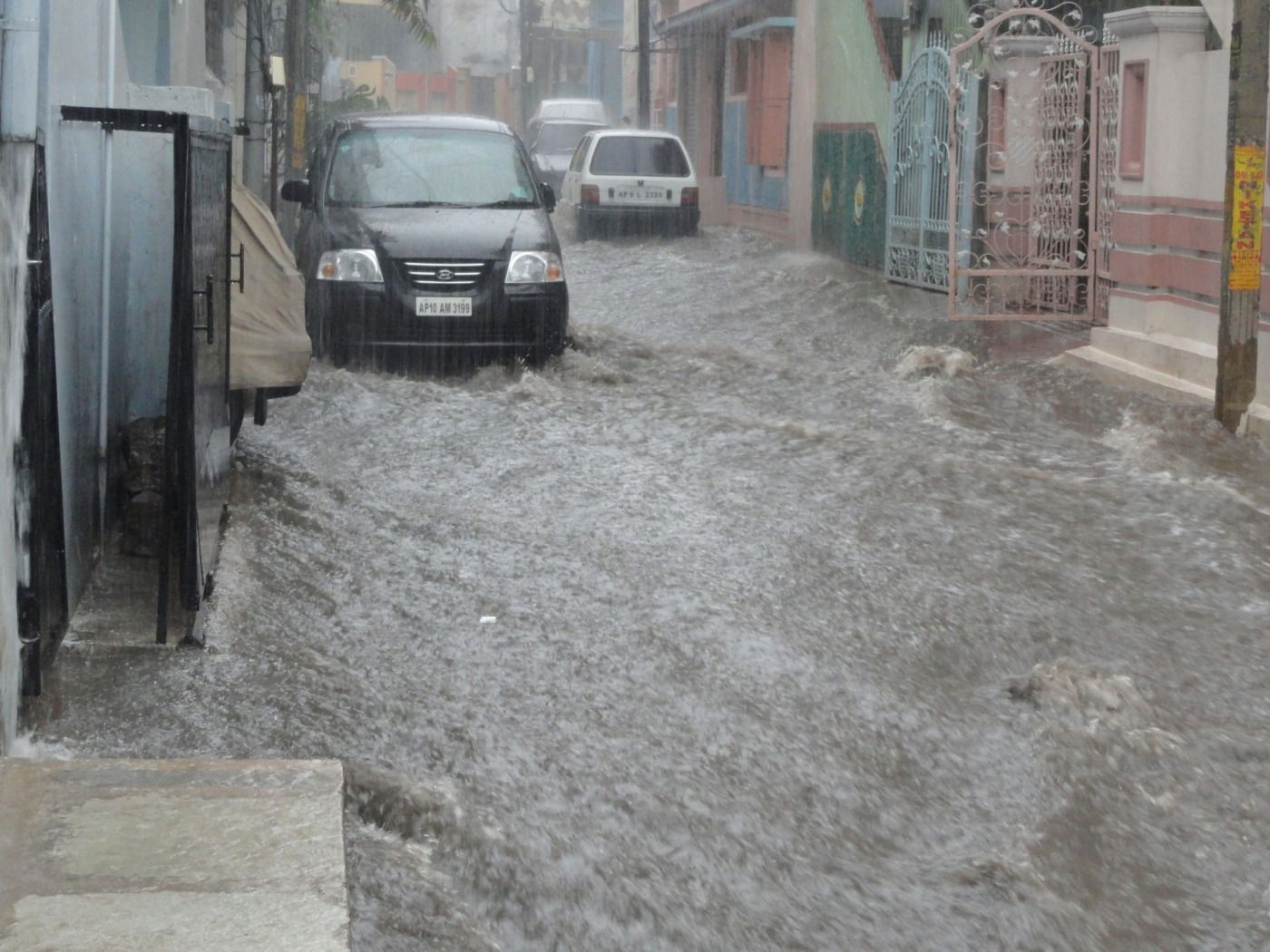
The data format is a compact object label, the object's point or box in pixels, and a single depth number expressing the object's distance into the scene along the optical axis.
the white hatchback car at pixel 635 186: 22.52
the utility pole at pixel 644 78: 31.25
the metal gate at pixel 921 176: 15.07
